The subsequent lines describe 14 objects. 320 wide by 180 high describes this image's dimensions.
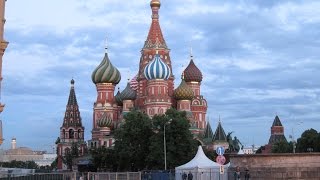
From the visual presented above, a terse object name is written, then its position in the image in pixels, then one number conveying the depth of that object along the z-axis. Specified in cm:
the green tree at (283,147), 9206
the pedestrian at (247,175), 3294
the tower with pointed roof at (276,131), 13275
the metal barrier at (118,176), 3618
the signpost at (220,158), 2411
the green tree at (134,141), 6209
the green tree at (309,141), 8194
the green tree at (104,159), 6785
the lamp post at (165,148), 5612
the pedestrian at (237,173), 3244
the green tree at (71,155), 9600
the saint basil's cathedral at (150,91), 8088
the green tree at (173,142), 5831
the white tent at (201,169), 3541
